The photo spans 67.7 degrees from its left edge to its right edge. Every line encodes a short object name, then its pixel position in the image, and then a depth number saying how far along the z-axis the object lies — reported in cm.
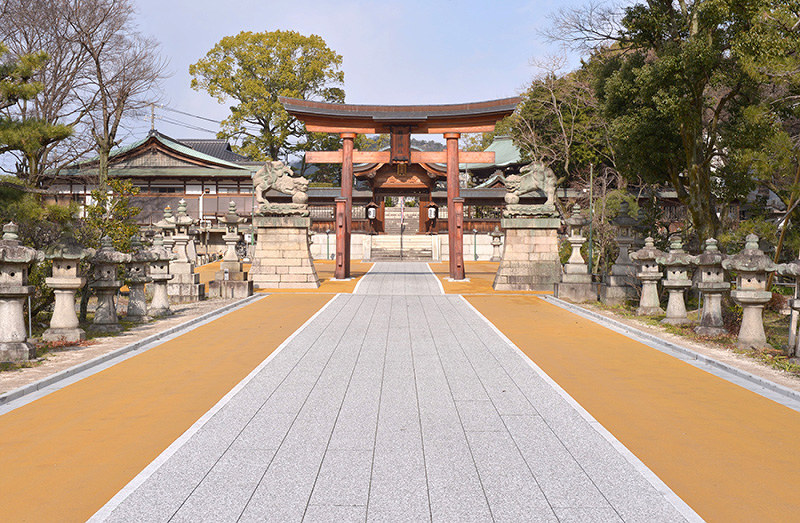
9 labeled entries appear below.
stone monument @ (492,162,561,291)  2020
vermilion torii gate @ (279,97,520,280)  2391
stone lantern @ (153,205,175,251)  2265
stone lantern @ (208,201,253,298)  1759
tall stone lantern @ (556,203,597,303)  1723
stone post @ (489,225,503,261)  3922
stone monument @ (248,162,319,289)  2050
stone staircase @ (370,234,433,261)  4147
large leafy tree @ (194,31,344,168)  4391
